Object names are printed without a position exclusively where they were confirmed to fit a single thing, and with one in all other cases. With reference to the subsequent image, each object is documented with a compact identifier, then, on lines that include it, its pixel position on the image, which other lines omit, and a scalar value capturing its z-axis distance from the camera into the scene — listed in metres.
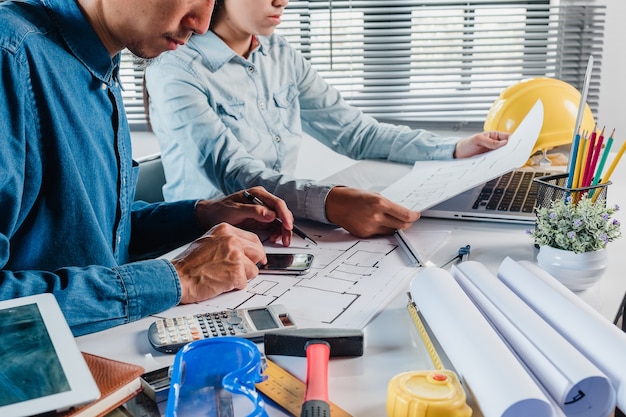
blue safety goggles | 0.61
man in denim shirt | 0.86
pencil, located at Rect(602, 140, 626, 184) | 1.07
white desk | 0.69
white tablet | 0.54
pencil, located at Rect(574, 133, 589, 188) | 1.09
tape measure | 0.58
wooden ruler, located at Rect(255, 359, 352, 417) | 0.65
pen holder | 1.07
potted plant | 0.94
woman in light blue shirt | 1.30
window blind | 2.52
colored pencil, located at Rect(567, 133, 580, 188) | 1.08
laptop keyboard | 1.34
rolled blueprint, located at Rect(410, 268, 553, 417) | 0.55
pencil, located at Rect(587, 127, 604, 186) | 1.08
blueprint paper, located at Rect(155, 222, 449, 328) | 0.88
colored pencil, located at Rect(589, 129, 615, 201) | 1.09
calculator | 0.77
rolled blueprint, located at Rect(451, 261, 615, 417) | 0.59
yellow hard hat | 1.70
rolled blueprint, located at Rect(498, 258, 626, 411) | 0.62
